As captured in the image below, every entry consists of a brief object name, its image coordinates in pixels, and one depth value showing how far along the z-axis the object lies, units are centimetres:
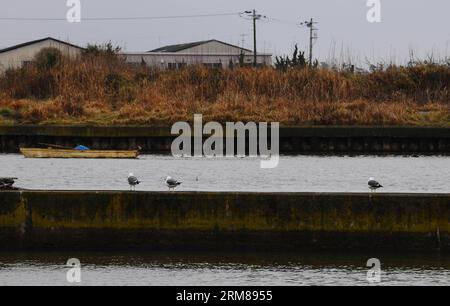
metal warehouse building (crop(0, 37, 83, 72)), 7838
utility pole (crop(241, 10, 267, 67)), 7679
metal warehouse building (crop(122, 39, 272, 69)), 7862
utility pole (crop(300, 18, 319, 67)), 9194
